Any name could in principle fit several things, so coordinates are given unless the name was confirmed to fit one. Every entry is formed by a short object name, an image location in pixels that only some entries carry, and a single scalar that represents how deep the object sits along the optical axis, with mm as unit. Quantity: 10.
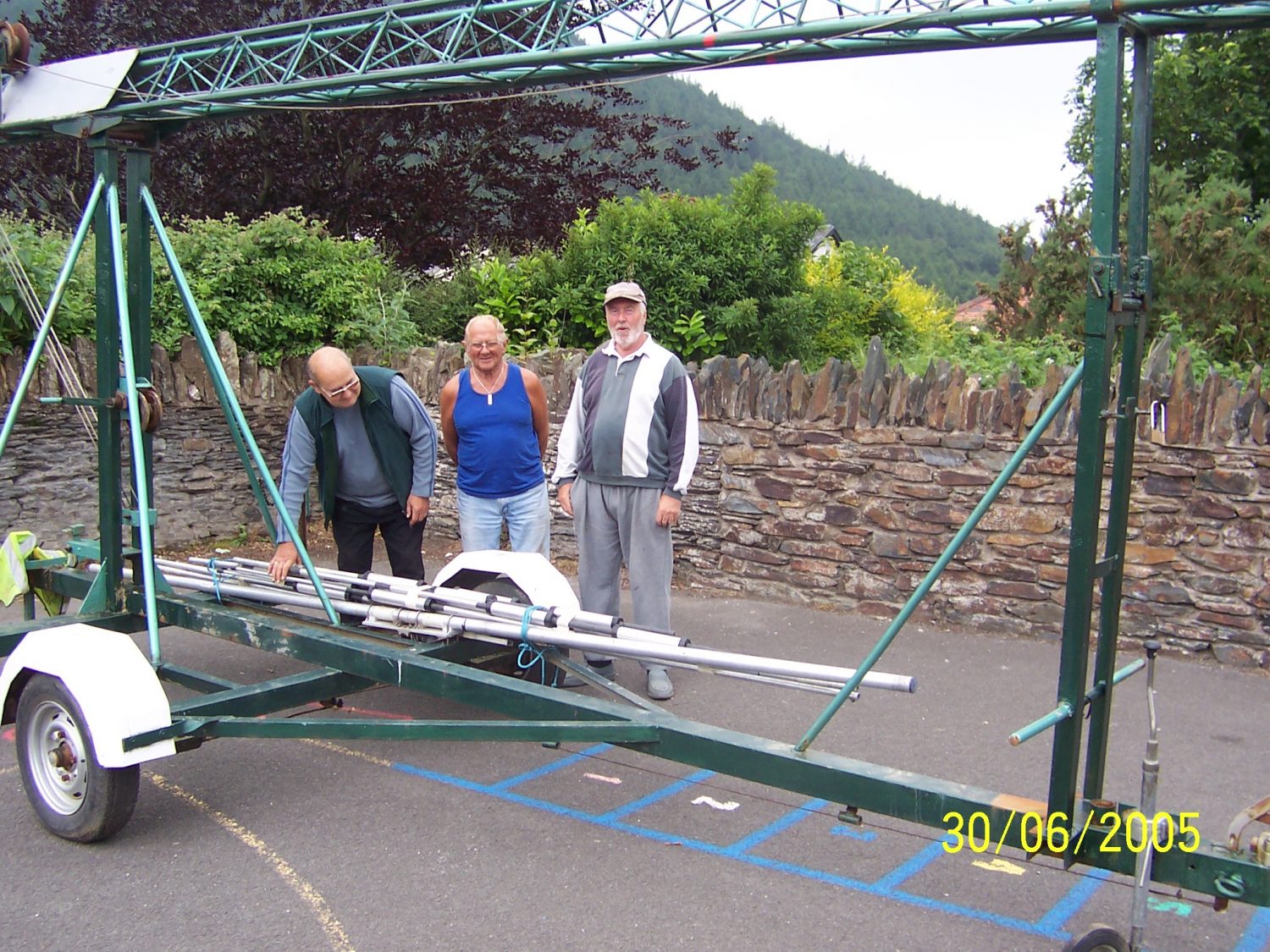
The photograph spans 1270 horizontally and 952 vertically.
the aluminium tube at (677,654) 3712
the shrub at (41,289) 9094
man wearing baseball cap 5992
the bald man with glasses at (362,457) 5930
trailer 3223
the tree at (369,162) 16547
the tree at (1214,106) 18688
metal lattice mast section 3604
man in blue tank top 6172
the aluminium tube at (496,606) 4594
